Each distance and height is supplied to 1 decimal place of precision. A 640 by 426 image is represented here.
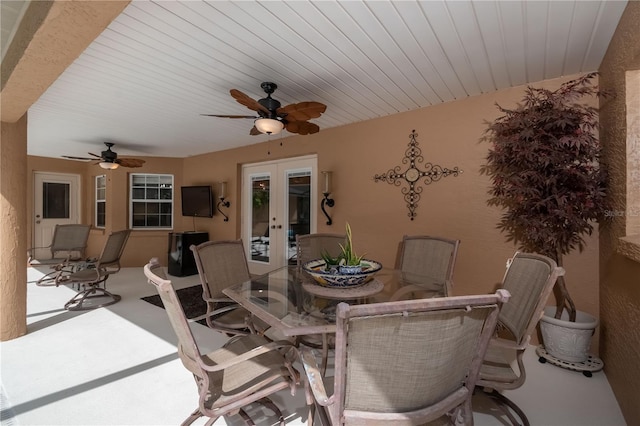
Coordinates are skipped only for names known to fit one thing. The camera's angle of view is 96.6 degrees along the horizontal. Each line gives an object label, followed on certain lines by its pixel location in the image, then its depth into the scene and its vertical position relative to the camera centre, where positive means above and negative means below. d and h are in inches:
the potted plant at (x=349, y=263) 73.2 -14.3
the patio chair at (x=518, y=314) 54.3 -21.8
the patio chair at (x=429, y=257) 97.9 -16.8
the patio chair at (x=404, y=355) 34.8 -18.8
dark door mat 138.4 -49.7
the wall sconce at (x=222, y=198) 217.6 +9.1
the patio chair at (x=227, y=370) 49.0 -32.9
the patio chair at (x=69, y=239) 202.8 -22.2
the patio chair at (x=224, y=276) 85.1 -22.2
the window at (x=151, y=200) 256.7 +8.3
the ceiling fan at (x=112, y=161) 191.0 +32.4
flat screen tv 225.6 +7.2
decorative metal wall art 127.5 +17.1
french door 180.5 +1.6
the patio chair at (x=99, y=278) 146.0 -36.3
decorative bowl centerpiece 71.5 -16.6
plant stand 84.0 -45.8
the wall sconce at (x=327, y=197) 155.3 +7.6
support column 105.9 -7.8
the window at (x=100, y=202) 271.1 +6.8
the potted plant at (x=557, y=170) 84.5 +13.3
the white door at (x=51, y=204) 258.8 +4.4
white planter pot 84.7 -37.9
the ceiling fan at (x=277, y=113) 87.0 +31.6
